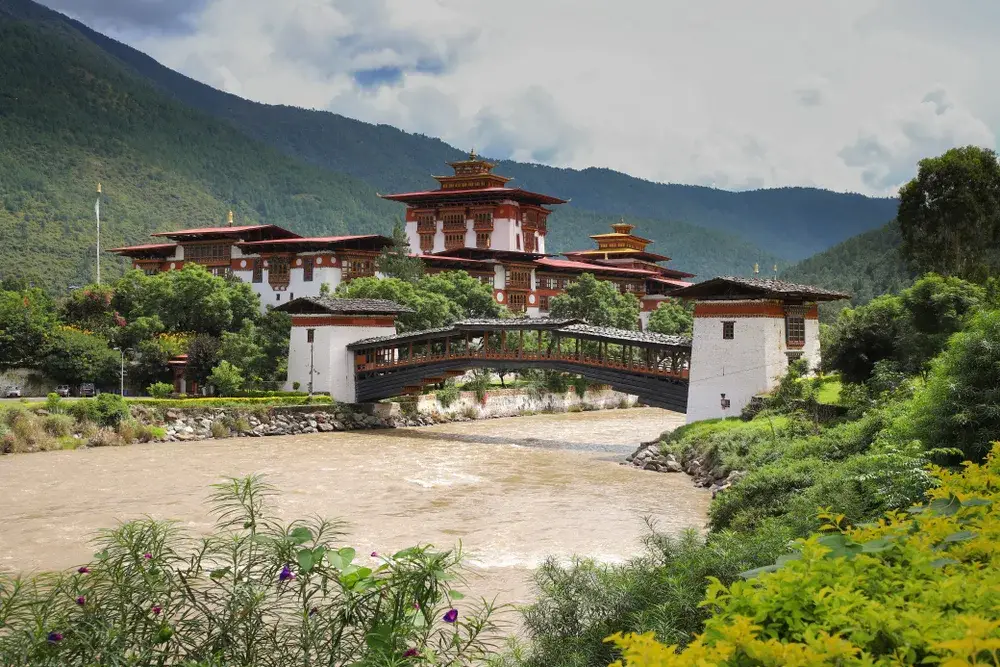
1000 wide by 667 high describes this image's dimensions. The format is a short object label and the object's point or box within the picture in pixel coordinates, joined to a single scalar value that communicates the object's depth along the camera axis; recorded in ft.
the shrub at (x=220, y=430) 131.03
